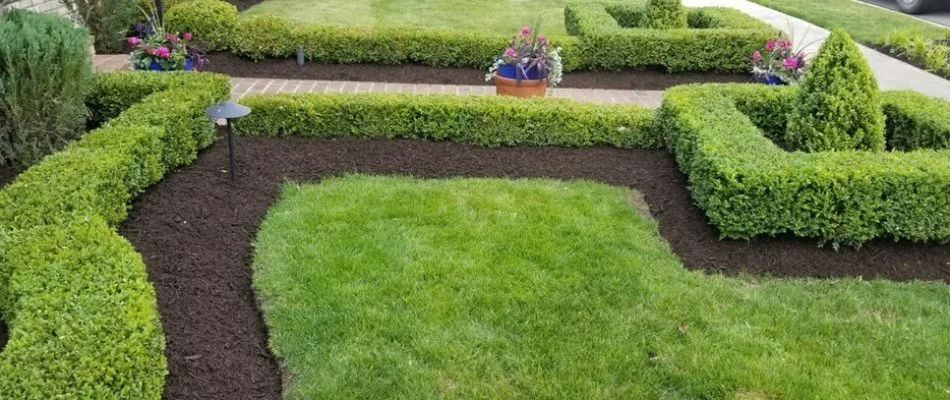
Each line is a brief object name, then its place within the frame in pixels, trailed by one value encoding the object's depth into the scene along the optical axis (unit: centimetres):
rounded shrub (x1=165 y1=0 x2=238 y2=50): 866
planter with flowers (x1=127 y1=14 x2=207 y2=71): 718
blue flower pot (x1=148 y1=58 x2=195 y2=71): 723
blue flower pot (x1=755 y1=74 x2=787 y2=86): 765
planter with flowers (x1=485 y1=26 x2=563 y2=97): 695
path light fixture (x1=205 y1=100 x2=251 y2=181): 455
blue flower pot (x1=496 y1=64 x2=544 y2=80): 696
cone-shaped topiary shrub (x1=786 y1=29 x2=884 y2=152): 491
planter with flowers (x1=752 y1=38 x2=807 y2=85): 734
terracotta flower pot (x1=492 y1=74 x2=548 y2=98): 696
